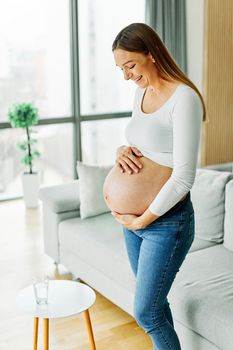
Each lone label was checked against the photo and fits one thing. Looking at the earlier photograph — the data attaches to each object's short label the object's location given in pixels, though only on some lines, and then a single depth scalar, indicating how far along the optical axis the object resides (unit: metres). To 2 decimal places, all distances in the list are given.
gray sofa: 2.17
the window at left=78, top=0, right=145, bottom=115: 5.61
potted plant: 4.94
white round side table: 2.17
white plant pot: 5.12
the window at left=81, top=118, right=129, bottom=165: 5.90
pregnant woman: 1.74
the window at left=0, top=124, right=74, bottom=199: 5.48
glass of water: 2.24
